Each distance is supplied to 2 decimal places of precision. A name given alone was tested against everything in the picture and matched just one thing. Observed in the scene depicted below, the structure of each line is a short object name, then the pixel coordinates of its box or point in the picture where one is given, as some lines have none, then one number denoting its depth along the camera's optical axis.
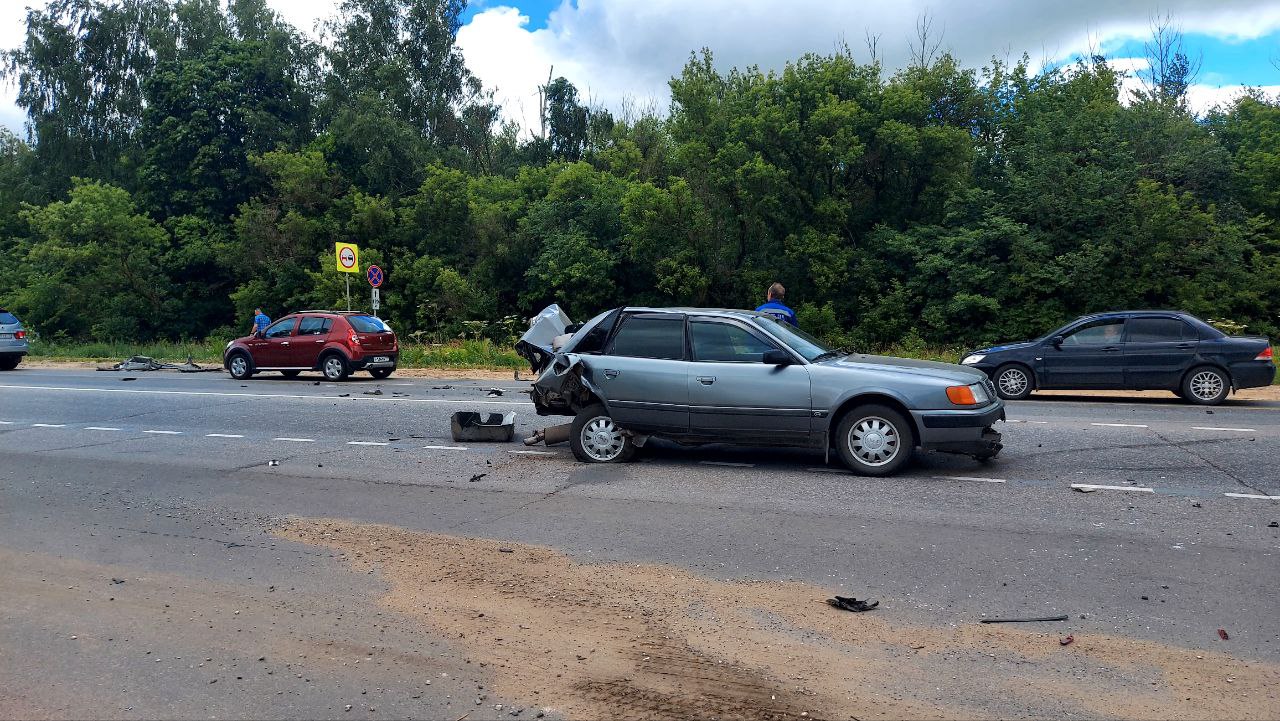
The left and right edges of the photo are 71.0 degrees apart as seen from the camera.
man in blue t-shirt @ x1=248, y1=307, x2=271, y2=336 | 27.40
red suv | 21.55
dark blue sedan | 14.79
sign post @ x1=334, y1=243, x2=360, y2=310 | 26.91
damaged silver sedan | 8.62
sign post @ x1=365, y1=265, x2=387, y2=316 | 27.81
